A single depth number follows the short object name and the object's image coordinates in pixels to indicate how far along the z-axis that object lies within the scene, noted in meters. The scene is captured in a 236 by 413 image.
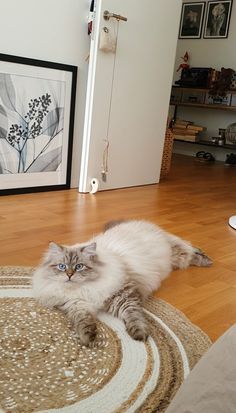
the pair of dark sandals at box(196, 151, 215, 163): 5.76
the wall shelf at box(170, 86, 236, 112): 5.59
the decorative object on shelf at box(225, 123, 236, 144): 5.59
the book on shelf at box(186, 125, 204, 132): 5.82
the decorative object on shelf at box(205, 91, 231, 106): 5.69
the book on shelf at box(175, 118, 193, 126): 5.93
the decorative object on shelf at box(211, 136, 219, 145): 5.63
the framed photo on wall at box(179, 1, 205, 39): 5.83
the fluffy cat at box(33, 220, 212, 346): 1.34
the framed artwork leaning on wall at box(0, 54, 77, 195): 2.80
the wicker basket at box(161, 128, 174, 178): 4.21
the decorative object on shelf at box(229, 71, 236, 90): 5.50
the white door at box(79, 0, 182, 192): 3.09
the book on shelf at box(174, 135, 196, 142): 5.79
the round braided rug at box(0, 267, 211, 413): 1.01
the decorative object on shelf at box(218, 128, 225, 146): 5.61
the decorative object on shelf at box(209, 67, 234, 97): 5.45
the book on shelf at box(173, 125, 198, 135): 5.83
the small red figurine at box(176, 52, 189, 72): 5.95
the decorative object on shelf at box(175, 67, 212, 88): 5.63
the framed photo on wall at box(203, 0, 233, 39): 5.54
